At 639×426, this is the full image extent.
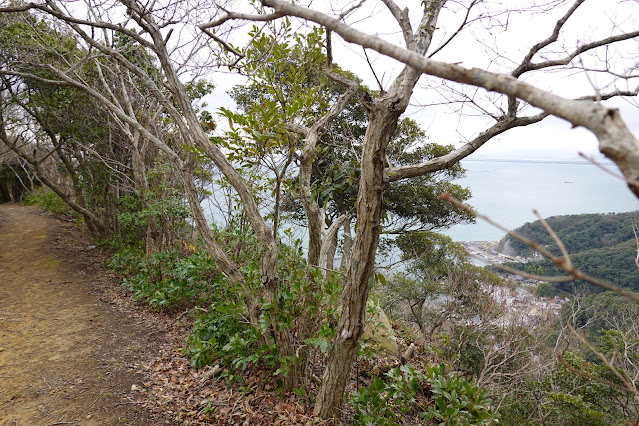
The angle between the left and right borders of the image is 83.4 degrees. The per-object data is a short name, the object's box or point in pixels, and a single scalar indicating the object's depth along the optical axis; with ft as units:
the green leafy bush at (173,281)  15.43
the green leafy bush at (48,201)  34.53
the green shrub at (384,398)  9.34
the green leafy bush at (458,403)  8.96
